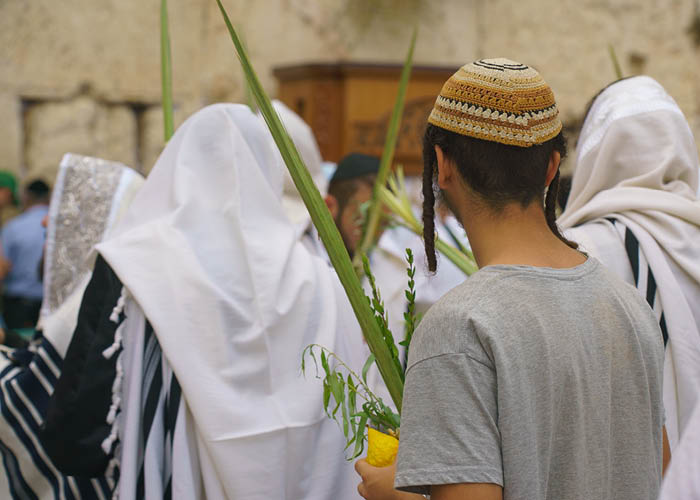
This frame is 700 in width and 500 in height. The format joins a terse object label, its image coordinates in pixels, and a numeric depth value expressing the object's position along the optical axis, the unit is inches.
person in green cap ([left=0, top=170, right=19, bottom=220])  258.9
